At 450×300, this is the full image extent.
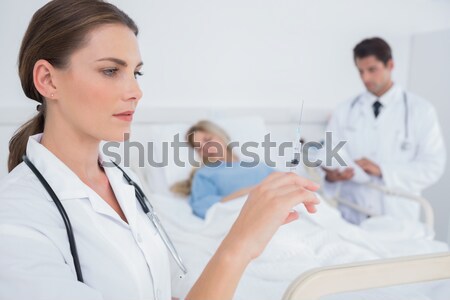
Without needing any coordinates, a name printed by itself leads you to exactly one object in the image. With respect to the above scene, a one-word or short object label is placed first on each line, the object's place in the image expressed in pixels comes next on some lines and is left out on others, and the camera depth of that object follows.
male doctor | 1.91
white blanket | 1.10
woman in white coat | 0.57
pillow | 1.92
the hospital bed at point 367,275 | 0.64
